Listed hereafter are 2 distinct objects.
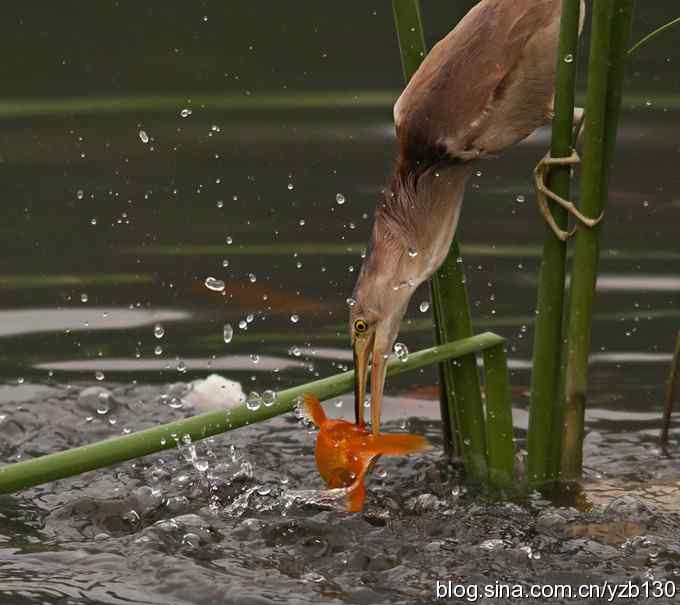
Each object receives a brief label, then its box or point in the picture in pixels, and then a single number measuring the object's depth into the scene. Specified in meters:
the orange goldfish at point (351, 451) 8.25
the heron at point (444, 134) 8.54
